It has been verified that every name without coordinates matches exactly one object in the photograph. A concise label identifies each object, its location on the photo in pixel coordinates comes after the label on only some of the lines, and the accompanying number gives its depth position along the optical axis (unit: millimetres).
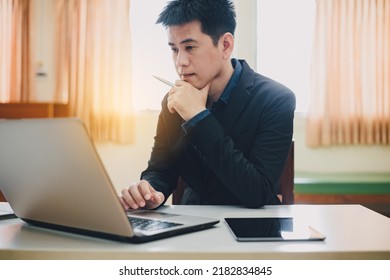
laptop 588
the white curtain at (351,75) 3301
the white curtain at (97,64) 3291
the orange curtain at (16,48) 3316
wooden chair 1343
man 1145
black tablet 659
